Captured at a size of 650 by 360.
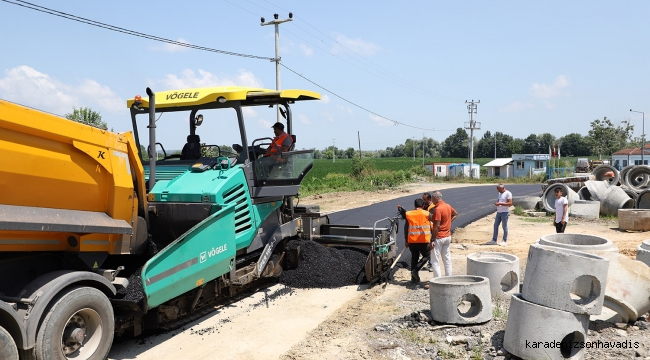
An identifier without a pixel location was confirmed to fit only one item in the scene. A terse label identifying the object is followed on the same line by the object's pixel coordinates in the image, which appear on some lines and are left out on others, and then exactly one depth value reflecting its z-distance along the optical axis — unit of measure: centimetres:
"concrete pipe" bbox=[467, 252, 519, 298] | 744
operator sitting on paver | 787
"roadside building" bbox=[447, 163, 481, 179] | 5584
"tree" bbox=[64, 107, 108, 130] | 2154
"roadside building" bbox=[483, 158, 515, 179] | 5762
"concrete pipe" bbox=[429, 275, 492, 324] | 618
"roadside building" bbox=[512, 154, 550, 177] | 5509
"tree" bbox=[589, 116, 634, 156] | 5588
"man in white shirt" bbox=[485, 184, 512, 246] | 1239
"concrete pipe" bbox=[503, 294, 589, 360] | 507
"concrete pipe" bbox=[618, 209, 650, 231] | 1455
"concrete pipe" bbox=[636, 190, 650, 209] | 1708
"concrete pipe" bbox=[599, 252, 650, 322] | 591
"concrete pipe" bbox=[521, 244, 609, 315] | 509
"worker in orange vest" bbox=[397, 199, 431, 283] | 841
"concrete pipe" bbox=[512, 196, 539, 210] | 1994
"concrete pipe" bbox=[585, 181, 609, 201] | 1858
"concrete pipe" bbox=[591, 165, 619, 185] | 2080
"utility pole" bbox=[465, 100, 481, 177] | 5895
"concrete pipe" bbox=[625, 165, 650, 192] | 1952
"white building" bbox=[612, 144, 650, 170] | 5350
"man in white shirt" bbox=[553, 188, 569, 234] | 1163
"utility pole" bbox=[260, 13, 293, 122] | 2267
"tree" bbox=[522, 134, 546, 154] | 11319
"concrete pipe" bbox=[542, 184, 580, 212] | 1803
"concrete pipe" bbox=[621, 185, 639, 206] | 1783
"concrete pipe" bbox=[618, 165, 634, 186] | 1981
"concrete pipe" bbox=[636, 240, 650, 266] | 723
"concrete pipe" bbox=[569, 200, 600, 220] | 1736
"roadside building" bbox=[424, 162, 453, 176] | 5564
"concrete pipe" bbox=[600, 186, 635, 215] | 1745
